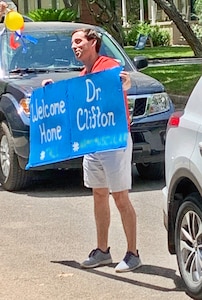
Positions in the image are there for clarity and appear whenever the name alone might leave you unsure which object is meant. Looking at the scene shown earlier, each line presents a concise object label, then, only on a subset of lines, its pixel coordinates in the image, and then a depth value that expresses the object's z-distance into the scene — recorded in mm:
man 6066
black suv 9203
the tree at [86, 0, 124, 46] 31391
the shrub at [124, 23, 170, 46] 40812
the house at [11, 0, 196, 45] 41562
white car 5449
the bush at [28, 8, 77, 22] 35406
